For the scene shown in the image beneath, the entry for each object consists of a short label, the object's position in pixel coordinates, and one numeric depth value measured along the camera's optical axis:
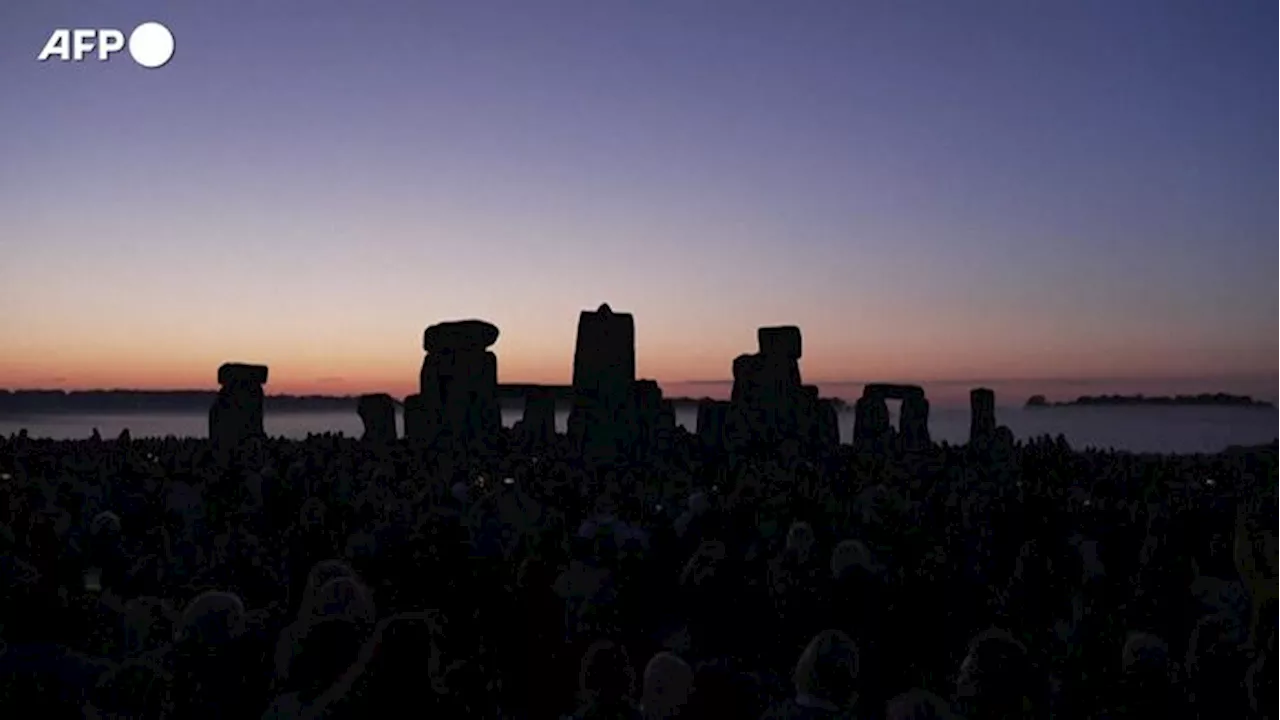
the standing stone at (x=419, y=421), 29.53
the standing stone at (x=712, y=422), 32.38
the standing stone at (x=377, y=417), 35.62
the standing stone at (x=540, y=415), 36.28
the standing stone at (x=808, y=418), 29.39
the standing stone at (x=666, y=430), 30.25
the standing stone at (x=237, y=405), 31.70
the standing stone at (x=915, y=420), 37.03
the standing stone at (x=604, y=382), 26.78
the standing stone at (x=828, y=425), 32.22
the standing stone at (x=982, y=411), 36.56
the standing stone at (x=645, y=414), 27.11
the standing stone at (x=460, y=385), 29.53
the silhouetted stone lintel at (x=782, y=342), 29.84
